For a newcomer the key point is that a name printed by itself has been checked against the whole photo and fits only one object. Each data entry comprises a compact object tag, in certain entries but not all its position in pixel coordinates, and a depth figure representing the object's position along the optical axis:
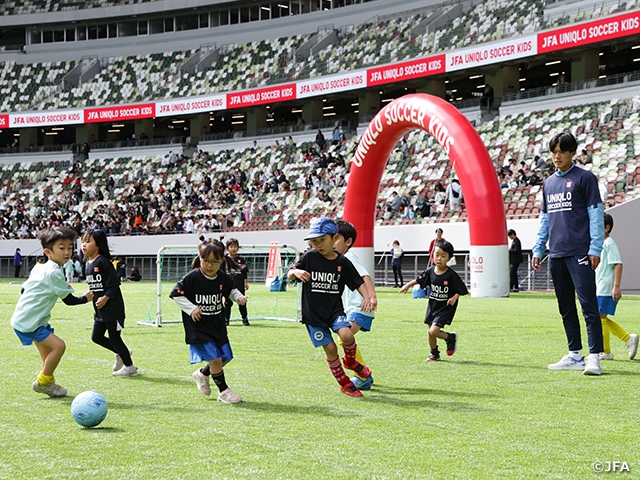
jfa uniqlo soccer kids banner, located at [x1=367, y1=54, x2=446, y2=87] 38.41
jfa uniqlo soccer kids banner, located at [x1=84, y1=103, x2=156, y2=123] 50.88
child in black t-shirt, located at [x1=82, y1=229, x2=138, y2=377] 8.12
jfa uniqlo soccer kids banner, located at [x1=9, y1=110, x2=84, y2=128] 52.53
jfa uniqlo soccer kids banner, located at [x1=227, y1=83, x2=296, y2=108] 45.34
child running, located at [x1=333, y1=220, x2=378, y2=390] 7.12
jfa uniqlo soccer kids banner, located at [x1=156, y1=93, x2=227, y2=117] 48.25
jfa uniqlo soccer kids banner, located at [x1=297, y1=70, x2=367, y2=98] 41.94
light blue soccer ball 5.37
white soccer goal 15.66
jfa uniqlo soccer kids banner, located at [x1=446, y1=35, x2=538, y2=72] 34.74
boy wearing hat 6.77
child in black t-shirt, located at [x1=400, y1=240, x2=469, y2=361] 9.00
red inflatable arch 21.19
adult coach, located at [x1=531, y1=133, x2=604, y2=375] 7.83
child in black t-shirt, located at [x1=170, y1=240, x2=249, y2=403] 6.66
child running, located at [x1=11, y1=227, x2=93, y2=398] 6.81
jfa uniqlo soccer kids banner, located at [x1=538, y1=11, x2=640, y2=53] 31.19
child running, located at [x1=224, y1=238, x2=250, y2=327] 14.12
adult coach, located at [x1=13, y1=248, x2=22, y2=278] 43.31
